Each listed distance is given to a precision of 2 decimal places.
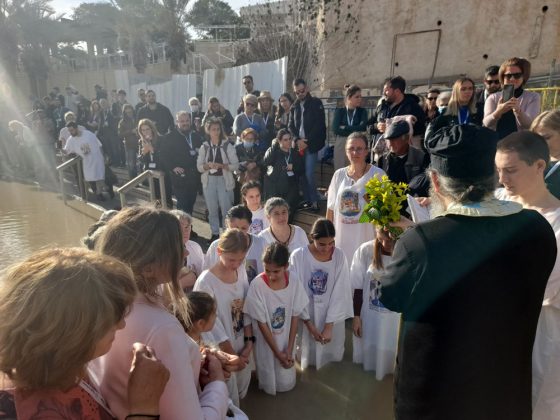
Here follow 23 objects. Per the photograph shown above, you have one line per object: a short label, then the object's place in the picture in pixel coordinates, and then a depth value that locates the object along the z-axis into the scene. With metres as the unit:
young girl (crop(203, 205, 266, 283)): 3.51
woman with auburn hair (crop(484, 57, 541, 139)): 3.86
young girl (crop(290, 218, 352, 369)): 3.37
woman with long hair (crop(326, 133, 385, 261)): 4.02
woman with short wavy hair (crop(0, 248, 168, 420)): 1.02
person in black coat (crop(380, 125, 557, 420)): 1.56
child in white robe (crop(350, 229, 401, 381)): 3.29
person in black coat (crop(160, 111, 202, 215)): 6.64
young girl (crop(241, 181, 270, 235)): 4.37
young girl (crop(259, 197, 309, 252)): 3.64
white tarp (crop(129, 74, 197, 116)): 16.33
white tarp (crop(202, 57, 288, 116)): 11.16
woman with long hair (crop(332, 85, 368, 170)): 5.71
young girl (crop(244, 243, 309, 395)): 2.98
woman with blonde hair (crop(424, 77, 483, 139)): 4.42
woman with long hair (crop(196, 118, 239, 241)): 6.16
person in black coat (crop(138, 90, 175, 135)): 8.68
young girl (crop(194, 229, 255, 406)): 2.83
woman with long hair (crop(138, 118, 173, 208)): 6.77
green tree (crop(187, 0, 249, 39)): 31.78
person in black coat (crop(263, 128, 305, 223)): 5.75
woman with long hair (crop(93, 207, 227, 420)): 1.31
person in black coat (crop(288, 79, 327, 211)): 6.10
